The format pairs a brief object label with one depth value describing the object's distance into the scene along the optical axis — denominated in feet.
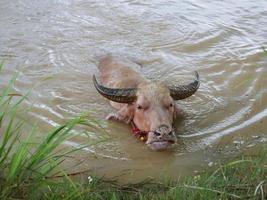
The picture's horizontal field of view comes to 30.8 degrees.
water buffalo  18.49
